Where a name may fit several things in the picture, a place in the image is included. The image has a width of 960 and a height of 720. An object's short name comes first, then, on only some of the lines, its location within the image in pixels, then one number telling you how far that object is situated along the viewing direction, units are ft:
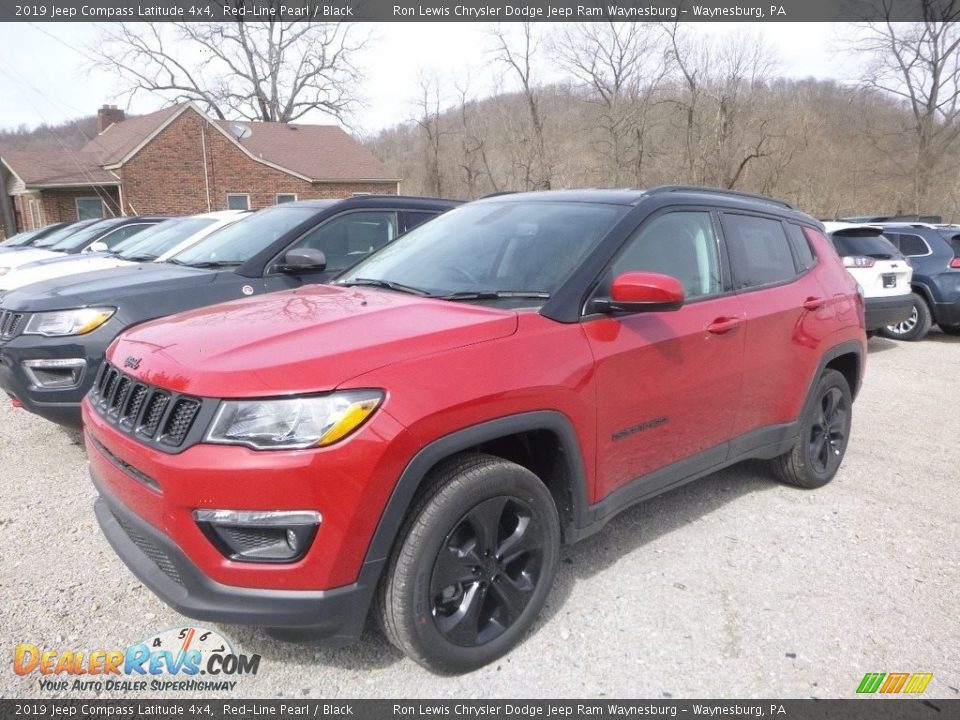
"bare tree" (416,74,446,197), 127.13
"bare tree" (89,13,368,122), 156.25
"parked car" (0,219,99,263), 46.73
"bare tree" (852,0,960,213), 103.19
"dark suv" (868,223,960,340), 33.60
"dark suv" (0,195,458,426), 14.01
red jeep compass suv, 7.18
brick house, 93.91
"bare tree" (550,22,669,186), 103.50
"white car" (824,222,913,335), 29.12
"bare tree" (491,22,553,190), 114.11
